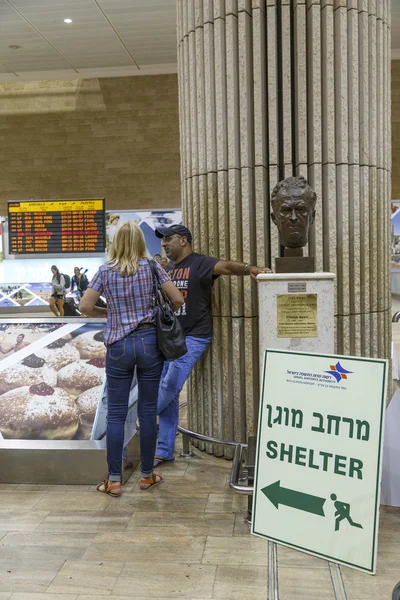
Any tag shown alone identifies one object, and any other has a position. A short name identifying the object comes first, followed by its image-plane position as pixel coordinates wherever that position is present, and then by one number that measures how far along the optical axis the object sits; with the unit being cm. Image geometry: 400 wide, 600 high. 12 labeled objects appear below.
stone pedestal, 293
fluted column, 364
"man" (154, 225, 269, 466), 374
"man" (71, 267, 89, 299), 984
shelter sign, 185
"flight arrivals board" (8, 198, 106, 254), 973
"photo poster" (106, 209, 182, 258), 1020
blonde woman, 321
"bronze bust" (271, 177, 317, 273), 292
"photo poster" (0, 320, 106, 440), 356
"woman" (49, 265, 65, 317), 992
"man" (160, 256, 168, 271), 849
